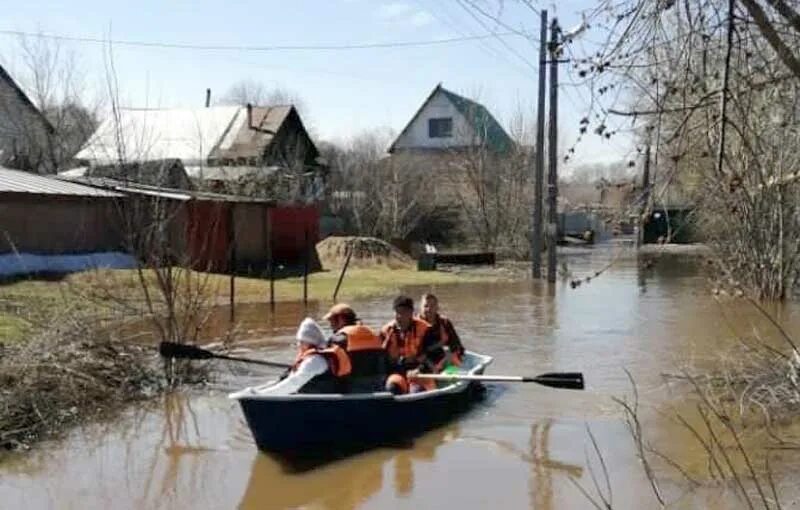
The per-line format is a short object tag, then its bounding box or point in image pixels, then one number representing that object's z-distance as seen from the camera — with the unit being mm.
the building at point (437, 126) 60450
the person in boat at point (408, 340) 12711
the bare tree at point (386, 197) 44844
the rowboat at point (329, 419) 9992
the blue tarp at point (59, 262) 23312
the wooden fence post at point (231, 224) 29106
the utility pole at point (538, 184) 30400
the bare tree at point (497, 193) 45469
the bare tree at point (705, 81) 4684
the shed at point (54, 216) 24172
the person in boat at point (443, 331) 13406
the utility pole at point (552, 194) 29103
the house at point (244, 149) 41781
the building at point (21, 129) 41438
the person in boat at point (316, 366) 10508
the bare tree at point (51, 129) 42072
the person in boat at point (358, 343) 11242
